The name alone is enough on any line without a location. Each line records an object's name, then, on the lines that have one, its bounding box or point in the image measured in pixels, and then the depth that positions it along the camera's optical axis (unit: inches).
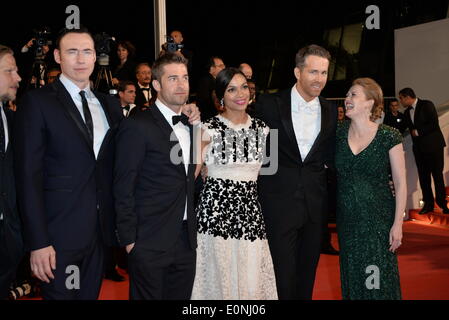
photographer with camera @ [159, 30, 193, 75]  209.9
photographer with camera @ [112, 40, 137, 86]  280.7
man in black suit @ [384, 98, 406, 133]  369.1
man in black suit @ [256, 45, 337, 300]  137.1
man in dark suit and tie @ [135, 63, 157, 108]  259.0
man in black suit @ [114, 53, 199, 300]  103.1
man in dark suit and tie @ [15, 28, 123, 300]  95.7
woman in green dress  142.3
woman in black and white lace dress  128.7
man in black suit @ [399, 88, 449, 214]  329.4
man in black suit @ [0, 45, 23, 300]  108.3
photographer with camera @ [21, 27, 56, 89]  219.7
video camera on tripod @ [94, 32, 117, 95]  211.5
